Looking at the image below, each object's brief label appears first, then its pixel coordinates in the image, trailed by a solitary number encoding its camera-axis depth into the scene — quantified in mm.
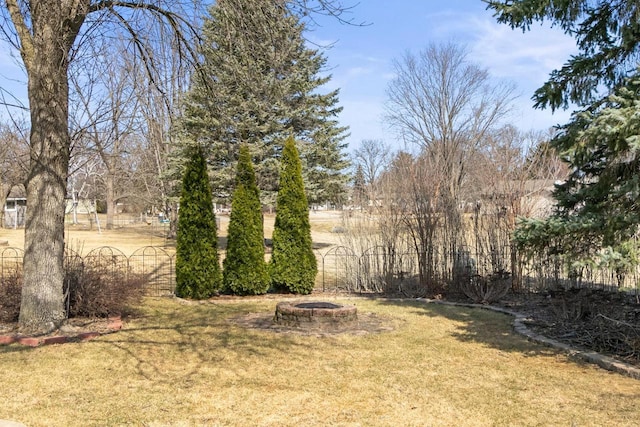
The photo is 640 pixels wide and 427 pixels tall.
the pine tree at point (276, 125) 18578
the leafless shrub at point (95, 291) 6941
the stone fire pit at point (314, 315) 7059
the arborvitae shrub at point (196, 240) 9508
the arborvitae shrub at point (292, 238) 10367
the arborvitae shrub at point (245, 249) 9992
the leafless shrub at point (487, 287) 9211
